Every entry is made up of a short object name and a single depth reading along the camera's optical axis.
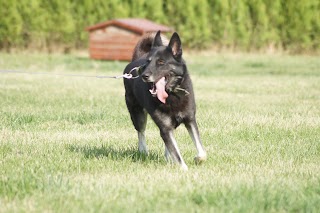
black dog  10.89
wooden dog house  51.00
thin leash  12.35
